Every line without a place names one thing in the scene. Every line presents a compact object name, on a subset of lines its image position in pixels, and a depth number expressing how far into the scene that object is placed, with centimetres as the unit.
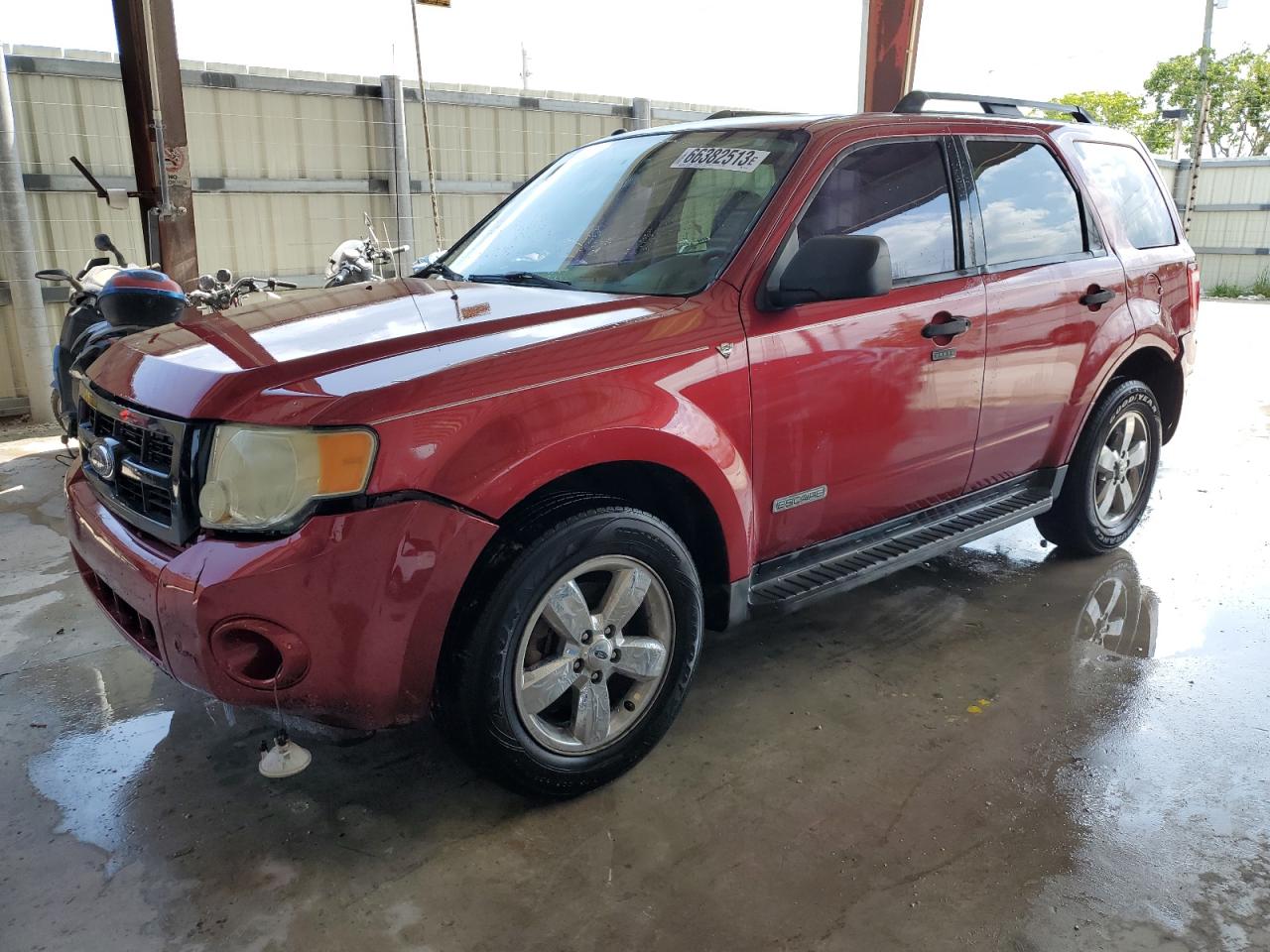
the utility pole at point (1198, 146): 1670
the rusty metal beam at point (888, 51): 736
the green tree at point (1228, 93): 2597
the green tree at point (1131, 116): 2872
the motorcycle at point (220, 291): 492
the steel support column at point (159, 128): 574
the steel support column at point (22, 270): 627
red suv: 205
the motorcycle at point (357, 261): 592
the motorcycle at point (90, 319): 414
